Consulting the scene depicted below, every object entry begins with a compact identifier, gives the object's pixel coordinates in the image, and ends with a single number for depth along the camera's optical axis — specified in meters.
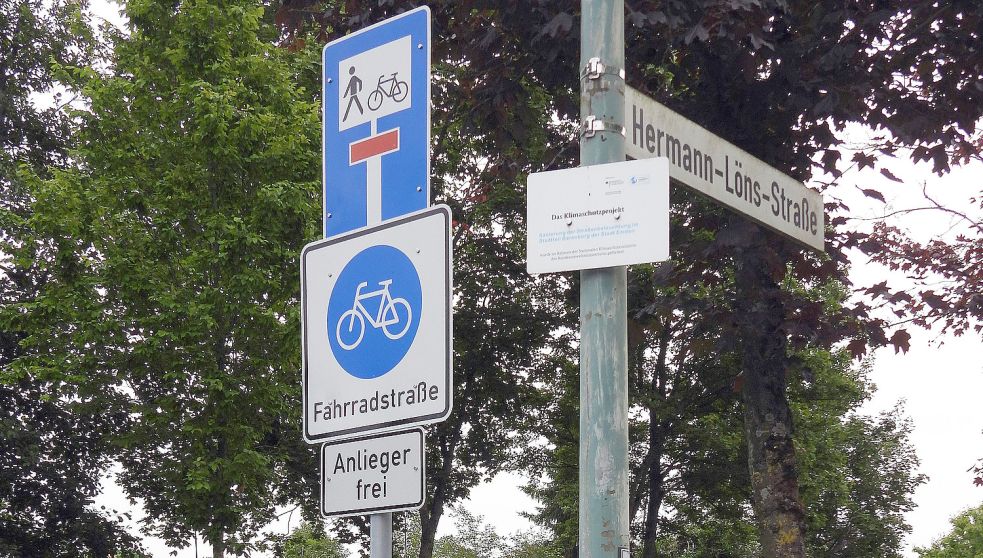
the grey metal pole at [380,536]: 3.35
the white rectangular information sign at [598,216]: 3.82
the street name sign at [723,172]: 4.55
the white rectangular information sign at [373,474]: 3.35
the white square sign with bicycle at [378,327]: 3.35
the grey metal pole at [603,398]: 4.01
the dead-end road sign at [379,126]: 3.62
